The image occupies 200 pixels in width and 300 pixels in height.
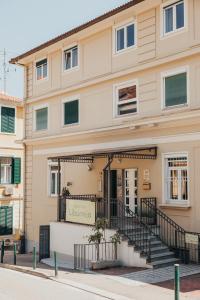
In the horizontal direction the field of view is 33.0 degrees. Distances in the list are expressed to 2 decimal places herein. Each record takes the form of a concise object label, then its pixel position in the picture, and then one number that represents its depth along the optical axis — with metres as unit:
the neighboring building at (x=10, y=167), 22.84
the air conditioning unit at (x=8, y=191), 22.73
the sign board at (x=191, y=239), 10.97
